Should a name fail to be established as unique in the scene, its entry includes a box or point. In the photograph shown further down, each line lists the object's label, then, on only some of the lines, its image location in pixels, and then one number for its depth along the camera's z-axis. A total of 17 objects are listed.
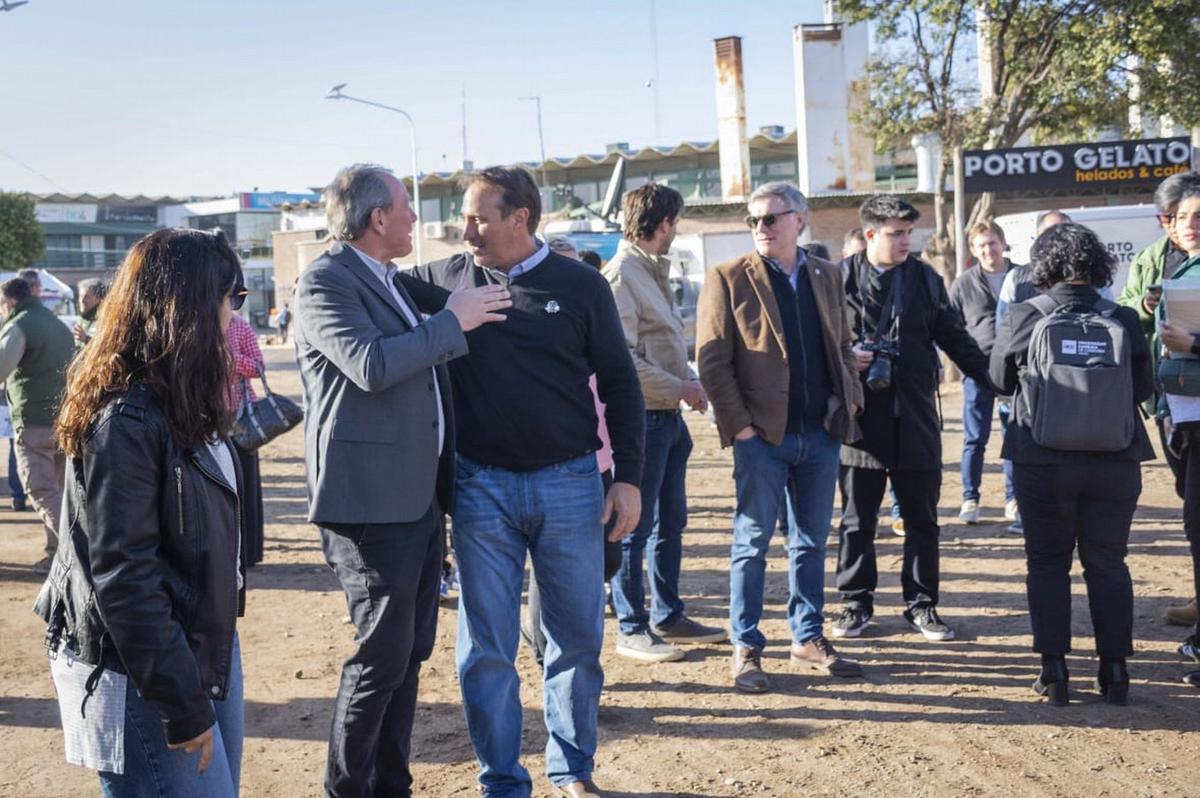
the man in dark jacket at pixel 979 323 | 8.55
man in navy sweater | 4.05
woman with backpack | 4.96
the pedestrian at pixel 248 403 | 4.24
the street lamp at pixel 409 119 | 39.97
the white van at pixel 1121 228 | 17.80
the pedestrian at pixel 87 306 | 8.41
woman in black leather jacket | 2.45
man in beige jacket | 5.84
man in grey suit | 3.61
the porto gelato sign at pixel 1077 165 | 18.16
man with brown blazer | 5.36
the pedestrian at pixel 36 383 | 8.13
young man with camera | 5.99
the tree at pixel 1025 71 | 17.67
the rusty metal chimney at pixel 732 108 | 33.22
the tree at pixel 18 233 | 54.53
